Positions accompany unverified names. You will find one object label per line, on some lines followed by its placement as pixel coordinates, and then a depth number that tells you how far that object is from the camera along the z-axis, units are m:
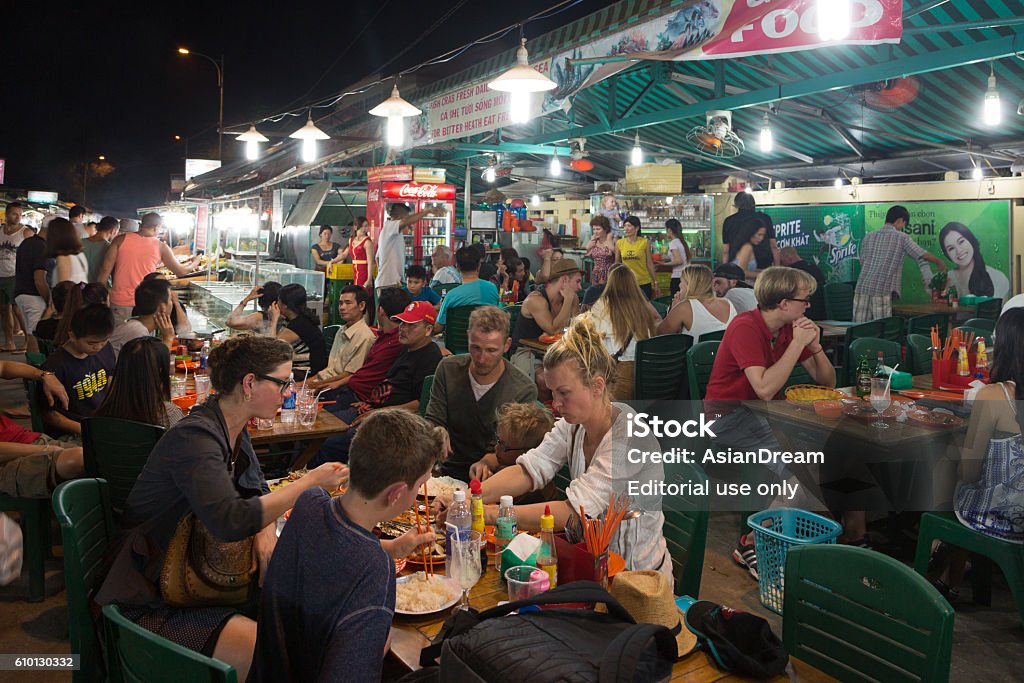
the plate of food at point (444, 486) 3.23
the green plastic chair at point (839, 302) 10.83
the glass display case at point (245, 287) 10.77
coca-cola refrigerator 13.13
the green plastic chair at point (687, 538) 2.82
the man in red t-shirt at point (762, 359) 4.59
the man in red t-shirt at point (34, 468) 4.00
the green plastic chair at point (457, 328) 8.00
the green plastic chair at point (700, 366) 5.96
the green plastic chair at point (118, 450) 3.67
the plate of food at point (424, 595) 2.27
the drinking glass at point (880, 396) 4.29
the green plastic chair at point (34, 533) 4.16
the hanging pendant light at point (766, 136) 10.69
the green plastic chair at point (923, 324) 7.54
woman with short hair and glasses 2.48
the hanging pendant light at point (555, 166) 15.03
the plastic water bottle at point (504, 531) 2.60
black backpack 1.56
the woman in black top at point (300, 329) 6.30
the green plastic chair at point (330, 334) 7.23
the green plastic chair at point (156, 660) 1.69
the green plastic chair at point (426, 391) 4.82
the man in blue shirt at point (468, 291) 8.08
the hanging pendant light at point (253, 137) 11.98
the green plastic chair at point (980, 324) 7.25
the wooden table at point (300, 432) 4.25
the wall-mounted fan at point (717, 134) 10.76
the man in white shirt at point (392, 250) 11.20
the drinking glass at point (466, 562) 2.39
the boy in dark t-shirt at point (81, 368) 4.66
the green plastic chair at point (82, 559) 2.57
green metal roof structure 7.32
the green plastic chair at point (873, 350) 5.85
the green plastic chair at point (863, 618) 1.96
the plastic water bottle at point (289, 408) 4.45
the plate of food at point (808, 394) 4.61
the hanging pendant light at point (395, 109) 7.82
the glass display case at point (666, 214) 13.38
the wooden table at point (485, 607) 1.95
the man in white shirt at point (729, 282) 7.44
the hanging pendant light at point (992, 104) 7.38
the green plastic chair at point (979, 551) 3.56
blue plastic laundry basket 4.06
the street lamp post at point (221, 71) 24.38
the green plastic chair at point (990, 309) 9.13
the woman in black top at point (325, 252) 14.51
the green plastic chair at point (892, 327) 7.19
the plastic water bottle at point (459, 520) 2.53
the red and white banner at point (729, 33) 4.39
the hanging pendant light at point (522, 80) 5.99
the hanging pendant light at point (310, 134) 10.04
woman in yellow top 10.73
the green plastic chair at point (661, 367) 6.26
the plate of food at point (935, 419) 4.12
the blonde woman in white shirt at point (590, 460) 2.77
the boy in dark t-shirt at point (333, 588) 1.87
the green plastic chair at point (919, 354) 6.20
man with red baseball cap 5.06
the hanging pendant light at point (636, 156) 12.69
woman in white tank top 6.59
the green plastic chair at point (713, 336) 6.61
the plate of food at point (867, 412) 4.23
